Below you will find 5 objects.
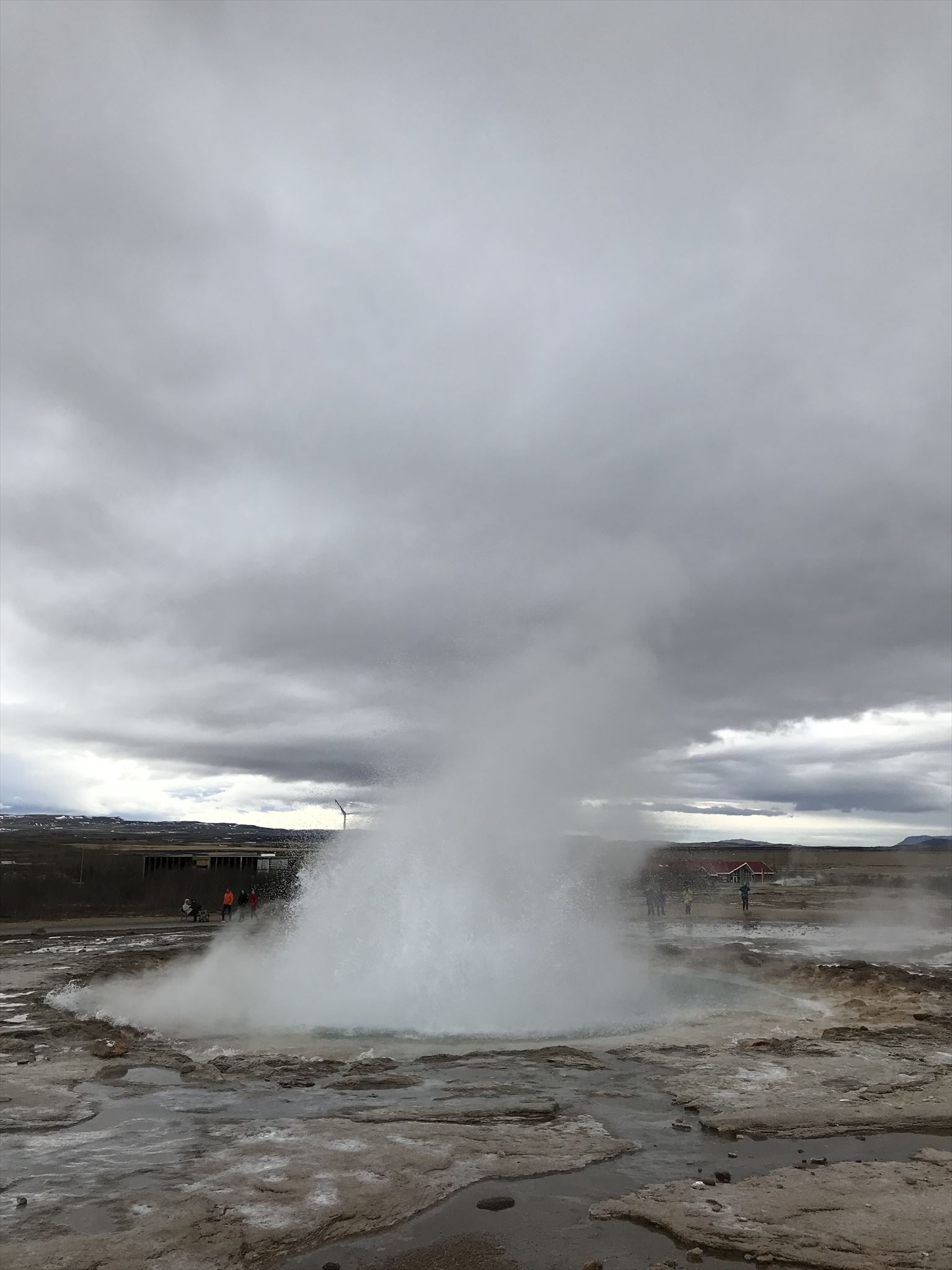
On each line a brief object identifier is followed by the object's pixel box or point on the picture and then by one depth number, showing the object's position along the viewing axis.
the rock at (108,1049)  11.02
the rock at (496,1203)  6.29
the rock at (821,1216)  5.54
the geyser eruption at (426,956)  13.76
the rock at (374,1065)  10.50
